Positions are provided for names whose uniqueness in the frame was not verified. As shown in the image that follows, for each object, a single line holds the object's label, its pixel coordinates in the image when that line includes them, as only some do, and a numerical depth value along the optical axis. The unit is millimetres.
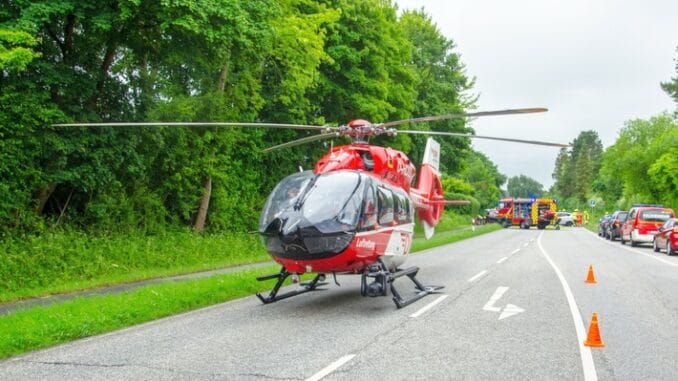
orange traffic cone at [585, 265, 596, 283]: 14375
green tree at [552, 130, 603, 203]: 129875
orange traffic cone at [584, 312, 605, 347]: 7664
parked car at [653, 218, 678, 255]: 24625
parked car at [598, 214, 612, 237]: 41469
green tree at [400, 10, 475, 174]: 41250
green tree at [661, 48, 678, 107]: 78875
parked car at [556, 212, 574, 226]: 75250
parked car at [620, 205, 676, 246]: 30266
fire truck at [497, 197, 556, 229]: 56625
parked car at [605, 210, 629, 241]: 36906
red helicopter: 9742
